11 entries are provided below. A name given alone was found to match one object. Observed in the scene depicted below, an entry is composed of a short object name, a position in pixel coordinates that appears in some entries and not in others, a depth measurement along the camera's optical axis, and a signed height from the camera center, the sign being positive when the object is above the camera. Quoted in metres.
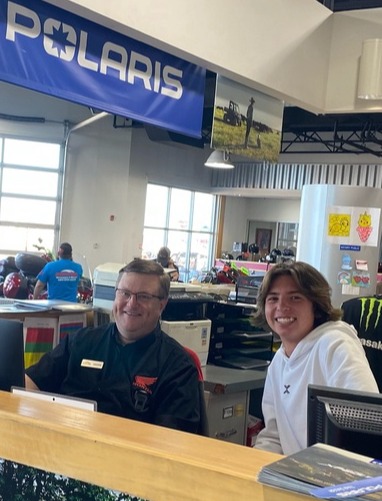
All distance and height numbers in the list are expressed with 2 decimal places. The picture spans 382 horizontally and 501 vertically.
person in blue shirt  7.89 -0.70
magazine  0.91 -0.35
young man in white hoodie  2.11 -0.36
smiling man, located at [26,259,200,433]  2.38 -0.53
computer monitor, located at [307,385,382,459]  1.22 -0.33
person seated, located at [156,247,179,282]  10.85 -0.47
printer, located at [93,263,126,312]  4.44 -0.43
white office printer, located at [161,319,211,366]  4.46 -0.70
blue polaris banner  2.93 +0.82
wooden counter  1.03 -0.39
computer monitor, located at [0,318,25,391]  1.79 -0.38
